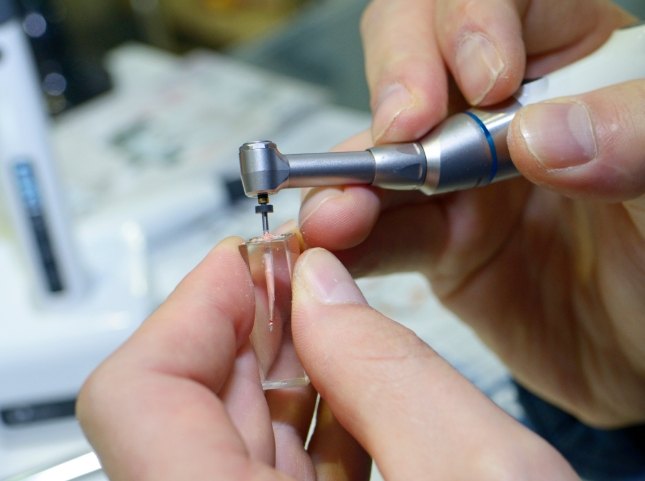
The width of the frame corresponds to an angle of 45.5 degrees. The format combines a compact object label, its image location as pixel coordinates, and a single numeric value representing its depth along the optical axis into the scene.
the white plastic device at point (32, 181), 0.49
